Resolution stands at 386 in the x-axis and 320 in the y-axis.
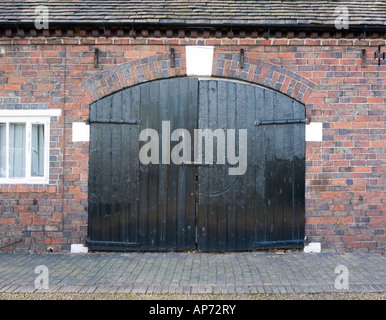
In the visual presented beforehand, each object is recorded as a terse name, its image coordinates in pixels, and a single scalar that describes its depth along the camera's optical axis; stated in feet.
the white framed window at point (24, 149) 18.66
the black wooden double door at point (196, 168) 18.37
